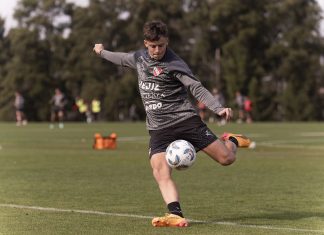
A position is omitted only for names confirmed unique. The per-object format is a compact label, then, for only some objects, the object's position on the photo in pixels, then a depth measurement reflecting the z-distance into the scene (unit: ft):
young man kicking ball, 60.44
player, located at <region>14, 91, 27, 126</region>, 367.45
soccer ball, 60.49
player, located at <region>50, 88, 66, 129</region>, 349.82
